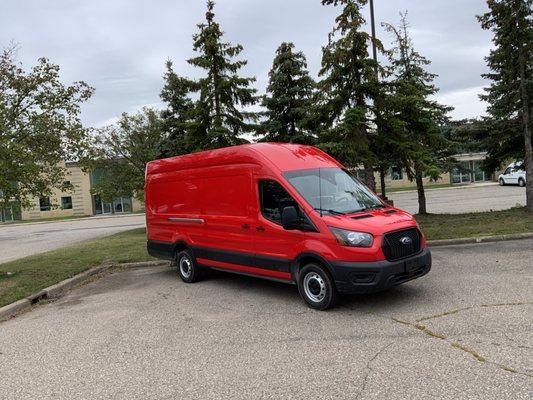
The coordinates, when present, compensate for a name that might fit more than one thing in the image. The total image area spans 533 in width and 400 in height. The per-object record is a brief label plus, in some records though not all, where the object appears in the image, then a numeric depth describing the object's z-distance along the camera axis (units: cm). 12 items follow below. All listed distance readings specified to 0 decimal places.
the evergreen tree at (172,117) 2245
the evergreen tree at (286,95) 1920
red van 635
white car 3872
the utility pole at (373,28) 1428
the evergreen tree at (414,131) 1328
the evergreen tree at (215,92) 1658
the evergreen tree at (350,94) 1330
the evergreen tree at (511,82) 1551
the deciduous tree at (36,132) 1012
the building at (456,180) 5436
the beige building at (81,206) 5091
